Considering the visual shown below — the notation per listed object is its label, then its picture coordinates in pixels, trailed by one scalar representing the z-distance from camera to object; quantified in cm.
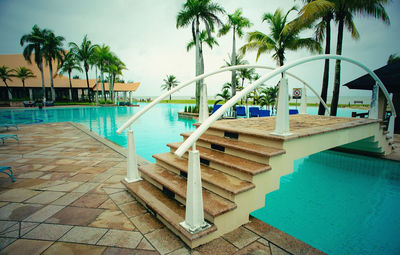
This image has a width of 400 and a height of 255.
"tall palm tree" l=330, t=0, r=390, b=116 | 1045
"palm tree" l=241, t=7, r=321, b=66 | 1481
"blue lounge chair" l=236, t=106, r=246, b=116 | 1408
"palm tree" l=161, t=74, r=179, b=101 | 6375
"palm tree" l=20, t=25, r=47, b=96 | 3006
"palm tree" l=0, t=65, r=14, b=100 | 3005
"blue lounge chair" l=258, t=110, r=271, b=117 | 1071
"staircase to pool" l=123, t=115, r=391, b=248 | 230
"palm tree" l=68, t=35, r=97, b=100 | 3425
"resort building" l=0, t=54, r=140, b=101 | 3309
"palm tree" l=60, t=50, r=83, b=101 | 3481
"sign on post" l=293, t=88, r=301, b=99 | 1175
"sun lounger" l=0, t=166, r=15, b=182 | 358
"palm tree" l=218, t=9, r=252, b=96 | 1889
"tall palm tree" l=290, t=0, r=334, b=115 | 1006
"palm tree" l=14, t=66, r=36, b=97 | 3171
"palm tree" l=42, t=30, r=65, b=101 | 3084
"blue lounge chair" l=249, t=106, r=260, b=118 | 1190
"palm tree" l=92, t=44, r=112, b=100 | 3556
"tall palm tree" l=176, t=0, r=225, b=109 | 1750
